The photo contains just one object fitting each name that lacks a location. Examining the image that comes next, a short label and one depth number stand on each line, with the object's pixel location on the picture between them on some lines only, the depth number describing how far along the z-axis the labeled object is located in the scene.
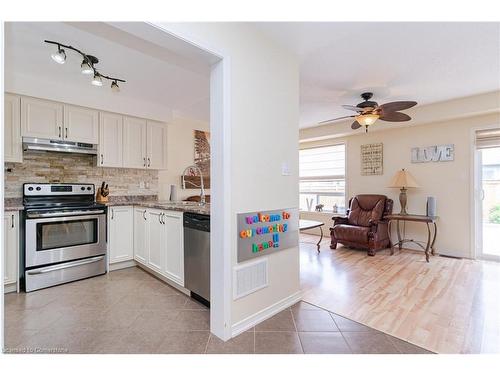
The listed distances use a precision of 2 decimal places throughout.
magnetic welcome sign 1.91
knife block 3.44
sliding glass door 3.71
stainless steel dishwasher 2.14
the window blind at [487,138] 3.62
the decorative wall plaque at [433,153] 4.00
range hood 2.82
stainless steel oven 2.62
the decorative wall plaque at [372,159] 4.76
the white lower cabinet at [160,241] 2.50
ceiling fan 3.11
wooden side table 3.78
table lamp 4.10
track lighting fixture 2.03
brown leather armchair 3.99
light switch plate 2.26
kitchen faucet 4.40
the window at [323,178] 5.46
